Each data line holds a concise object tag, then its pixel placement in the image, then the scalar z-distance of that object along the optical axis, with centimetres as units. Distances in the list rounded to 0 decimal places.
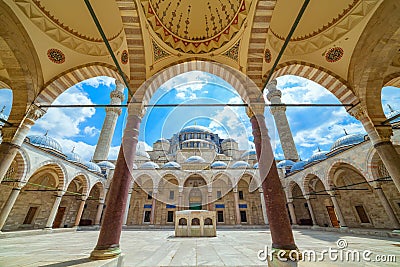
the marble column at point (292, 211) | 1709
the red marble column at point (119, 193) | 364
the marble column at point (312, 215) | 1498
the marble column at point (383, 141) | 529
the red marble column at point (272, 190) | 366
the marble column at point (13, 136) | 540
